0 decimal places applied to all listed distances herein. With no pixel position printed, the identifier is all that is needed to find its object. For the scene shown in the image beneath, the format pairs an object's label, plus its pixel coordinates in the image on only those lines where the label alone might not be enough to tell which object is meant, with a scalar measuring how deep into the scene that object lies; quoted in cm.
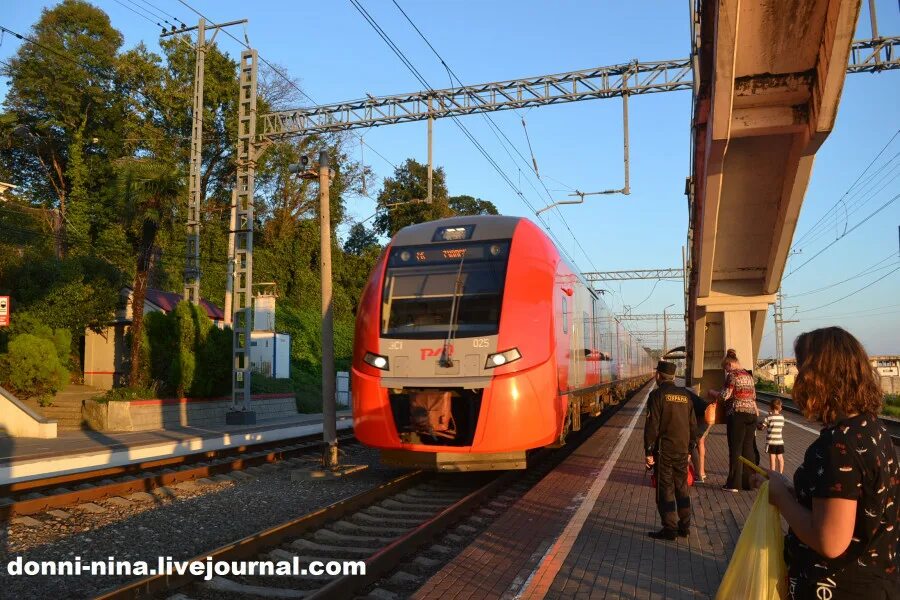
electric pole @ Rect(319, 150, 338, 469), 1114
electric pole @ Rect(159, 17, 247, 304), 2100
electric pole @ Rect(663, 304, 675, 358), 6675
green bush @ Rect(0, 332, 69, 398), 1884
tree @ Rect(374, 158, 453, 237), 4567
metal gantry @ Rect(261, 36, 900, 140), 1798
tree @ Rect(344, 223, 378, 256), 5466
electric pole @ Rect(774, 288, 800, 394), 5194
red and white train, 867
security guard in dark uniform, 669
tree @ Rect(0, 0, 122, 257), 3688
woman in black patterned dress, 236
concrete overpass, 868
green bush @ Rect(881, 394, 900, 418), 2825
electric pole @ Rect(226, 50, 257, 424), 1980
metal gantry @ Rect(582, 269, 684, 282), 4684
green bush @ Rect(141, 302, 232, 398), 2028
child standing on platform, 900
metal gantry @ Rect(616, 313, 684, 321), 6730
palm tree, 1975
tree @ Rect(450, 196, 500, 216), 6498
